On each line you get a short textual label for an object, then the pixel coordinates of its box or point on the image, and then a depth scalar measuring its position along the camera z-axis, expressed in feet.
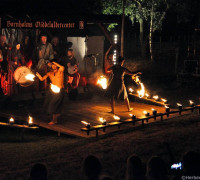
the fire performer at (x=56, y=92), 40.29
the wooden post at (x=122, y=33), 53.71
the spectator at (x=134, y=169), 15.96
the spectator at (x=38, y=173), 15.71
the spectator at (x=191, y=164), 16.28
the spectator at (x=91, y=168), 16.26
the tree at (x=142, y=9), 91.28
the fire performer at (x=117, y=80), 44.65
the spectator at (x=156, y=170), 15.99
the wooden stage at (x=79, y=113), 39.78
